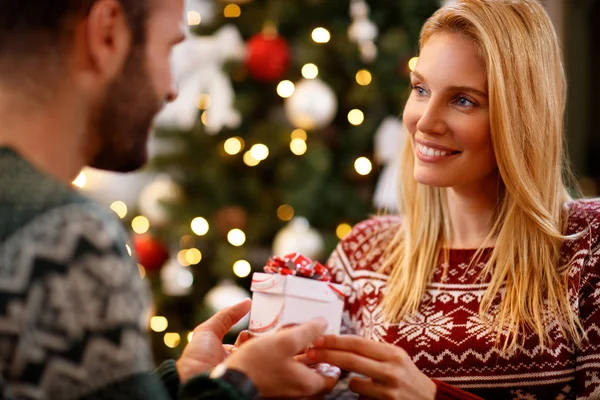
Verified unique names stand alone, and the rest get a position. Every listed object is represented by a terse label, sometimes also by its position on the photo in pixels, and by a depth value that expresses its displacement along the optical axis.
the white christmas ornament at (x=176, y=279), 3.84
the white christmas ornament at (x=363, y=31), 3.65
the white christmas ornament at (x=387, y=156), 3.27
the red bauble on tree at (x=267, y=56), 3.65
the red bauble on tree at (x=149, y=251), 3.93
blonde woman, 1.69
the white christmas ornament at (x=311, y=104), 3.51
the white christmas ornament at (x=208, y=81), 3.72
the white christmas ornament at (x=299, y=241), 3.44
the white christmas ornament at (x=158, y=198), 3.85
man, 0.90
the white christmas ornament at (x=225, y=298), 3.53
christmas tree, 3.68
